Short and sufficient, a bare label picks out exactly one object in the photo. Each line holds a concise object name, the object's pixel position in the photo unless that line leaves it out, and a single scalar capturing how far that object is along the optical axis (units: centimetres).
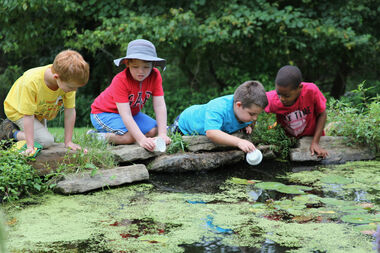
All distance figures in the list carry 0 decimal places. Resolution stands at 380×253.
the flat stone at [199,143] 438
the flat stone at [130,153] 403
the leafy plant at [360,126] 474
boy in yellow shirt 354
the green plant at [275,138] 480
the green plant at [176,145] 430
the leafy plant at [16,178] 321
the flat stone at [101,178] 343
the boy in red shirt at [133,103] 417
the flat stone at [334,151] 470
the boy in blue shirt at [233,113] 406
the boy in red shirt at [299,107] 429
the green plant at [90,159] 360
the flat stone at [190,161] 412
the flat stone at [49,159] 355
